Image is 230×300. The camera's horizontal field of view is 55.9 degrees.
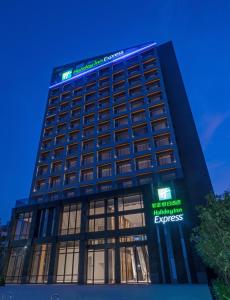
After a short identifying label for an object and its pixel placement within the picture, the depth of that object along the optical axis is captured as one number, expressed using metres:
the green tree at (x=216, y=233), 13.89
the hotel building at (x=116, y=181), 24.09
